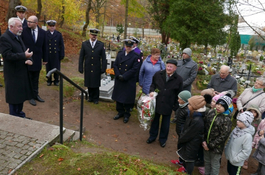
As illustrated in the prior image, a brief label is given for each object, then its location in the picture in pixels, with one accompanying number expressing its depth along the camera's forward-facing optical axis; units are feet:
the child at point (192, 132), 9.98
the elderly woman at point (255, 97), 13.41
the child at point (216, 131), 9.78
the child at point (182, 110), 11.03
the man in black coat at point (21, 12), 15.29
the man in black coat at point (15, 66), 11.62
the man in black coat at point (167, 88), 12.59
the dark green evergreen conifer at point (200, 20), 31.55
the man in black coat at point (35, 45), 15.55
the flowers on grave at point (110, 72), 23.84
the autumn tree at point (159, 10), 56.18
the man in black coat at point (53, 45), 19.36
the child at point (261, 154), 11.19
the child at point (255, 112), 11.66
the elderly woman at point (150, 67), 15.46
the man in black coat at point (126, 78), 15.84
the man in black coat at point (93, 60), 17.93
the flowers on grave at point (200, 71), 34.76
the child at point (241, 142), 9.94
